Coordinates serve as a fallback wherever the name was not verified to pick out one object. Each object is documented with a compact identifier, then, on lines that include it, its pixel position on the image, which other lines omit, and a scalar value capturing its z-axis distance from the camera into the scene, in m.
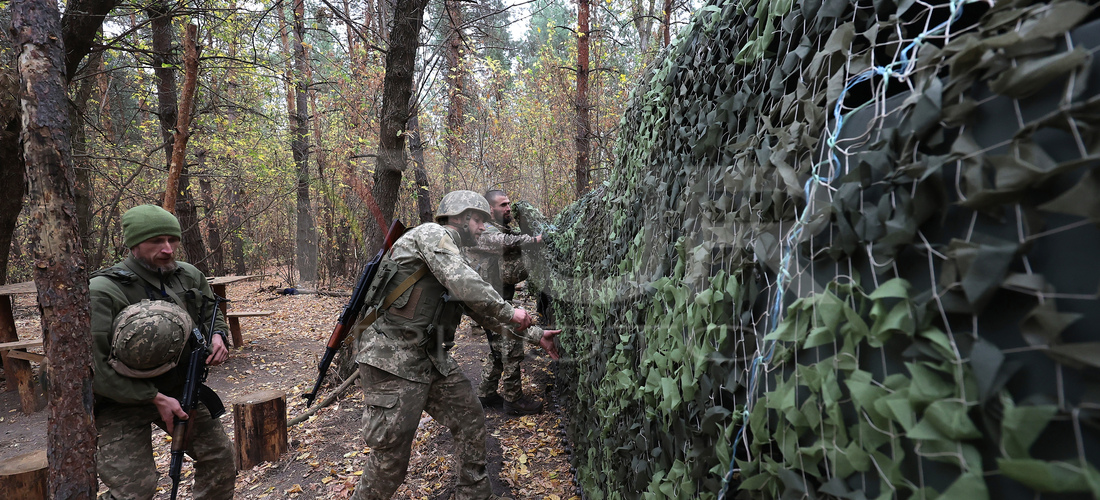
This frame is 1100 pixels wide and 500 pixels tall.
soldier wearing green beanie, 2.65
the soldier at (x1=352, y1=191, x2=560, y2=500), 3.11
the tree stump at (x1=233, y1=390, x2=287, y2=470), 4.32
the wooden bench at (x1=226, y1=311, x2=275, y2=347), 7.81
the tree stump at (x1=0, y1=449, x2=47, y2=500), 3.07
